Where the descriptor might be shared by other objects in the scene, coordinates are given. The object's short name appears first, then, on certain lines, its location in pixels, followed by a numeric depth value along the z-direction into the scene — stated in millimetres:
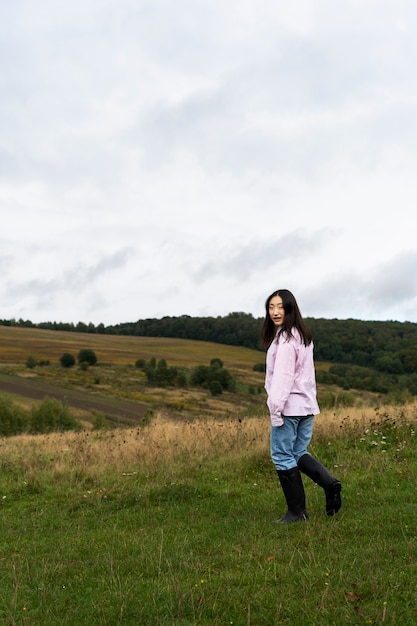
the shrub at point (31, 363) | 78975
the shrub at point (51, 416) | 42747
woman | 5660
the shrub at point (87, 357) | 86625
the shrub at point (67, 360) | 83750
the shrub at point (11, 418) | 41906
